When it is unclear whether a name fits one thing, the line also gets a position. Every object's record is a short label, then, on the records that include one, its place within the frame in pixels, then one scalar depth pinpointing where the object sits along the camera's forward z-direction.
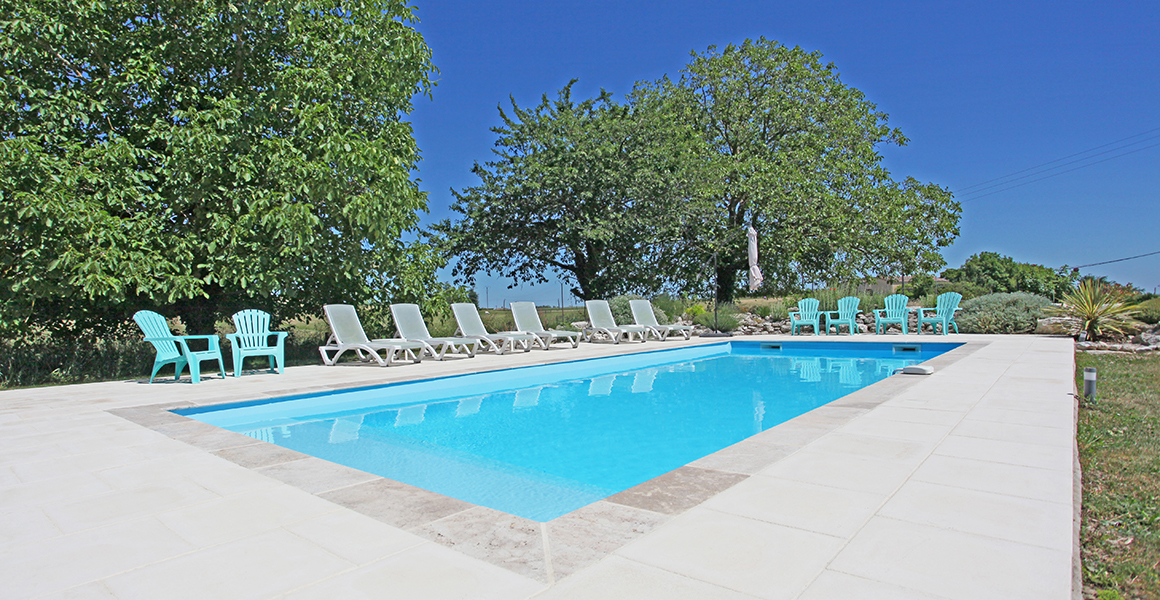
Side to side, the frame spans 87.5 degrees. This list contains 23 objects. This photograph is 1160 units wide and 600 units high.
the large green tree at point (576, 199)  16.03
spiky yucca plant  10.98
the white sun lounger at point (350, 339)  8.77
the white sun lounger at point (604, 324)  12.94
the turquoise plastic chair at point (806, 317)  14.24
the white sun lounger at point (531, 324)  11.65
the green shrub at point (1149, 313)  11.53
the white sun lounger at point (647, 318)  13.63
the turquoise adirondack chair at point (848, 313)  14.23
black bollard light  4.73
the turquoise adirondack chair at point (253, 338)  7.54
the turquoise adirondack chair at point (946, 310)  13.20
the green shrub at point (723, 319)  15.22
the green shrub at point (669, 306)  16.14
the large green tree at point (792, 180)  18.89
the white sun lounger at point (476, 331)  10.62
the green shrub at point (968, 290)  19.75
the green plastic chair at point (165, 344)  6.72
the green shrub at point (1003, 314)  13.12
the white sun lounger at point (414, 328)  9.62
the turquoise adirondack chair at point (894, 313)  13.60
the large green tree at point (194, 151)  7.18
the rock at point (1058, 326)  11.59
